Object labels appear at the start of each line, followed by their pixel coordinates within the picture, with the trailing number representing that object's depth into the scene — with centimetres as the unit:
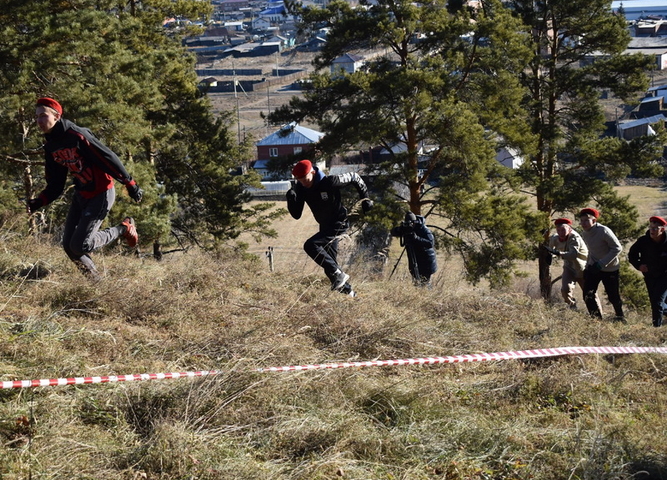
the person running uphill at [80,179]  1176
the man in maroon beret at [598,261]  1727
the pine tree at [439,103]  3794
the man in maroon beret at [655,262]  1719
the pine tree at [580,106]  4356
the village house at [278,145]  10597
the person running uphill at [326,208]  1412
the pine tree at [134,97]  2872
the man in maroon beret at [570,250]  1834
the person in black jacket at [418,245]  1884
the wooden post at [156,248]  4371
